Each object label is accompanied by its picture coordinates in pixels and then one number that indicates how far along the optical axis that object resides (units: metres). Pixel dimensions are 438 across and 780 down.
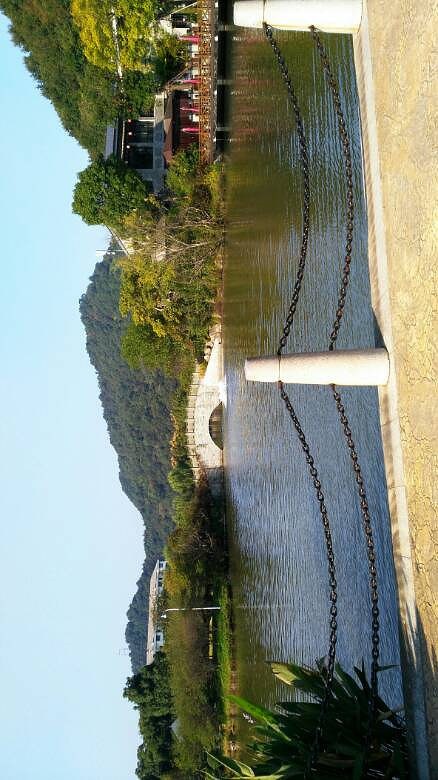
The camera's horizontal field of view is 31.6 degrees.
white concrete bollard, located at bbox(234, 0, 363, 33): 8.87
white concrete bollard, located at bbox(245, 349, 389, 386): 7.87
